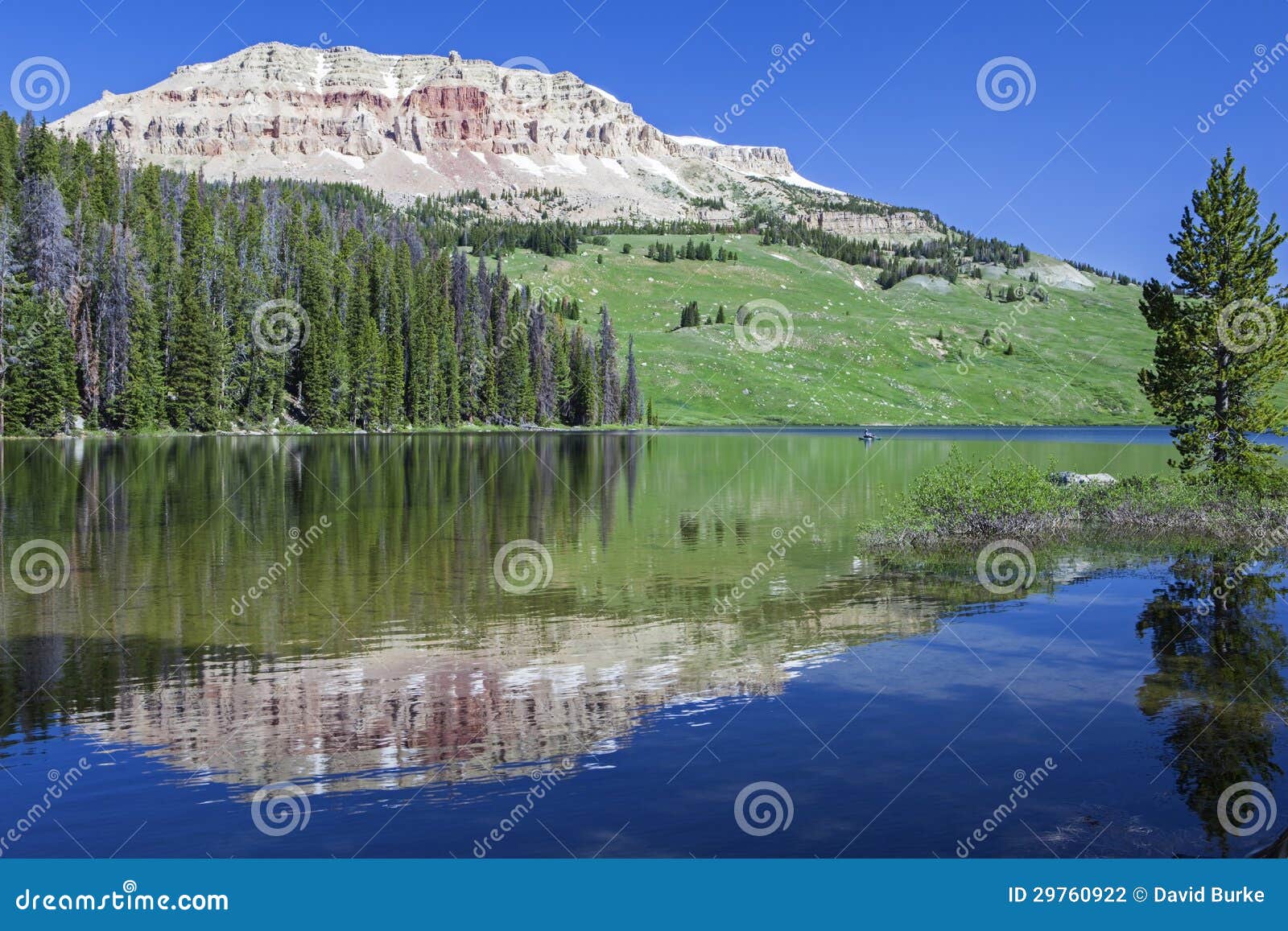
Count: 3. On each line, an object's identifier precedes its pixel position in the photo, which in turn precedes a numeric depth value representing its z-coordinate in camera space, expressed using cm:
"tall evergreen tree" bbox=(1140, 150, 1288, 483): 4088
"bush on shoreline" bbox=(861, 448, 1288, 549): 3784
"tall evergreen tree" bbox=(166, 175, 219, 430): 12925
